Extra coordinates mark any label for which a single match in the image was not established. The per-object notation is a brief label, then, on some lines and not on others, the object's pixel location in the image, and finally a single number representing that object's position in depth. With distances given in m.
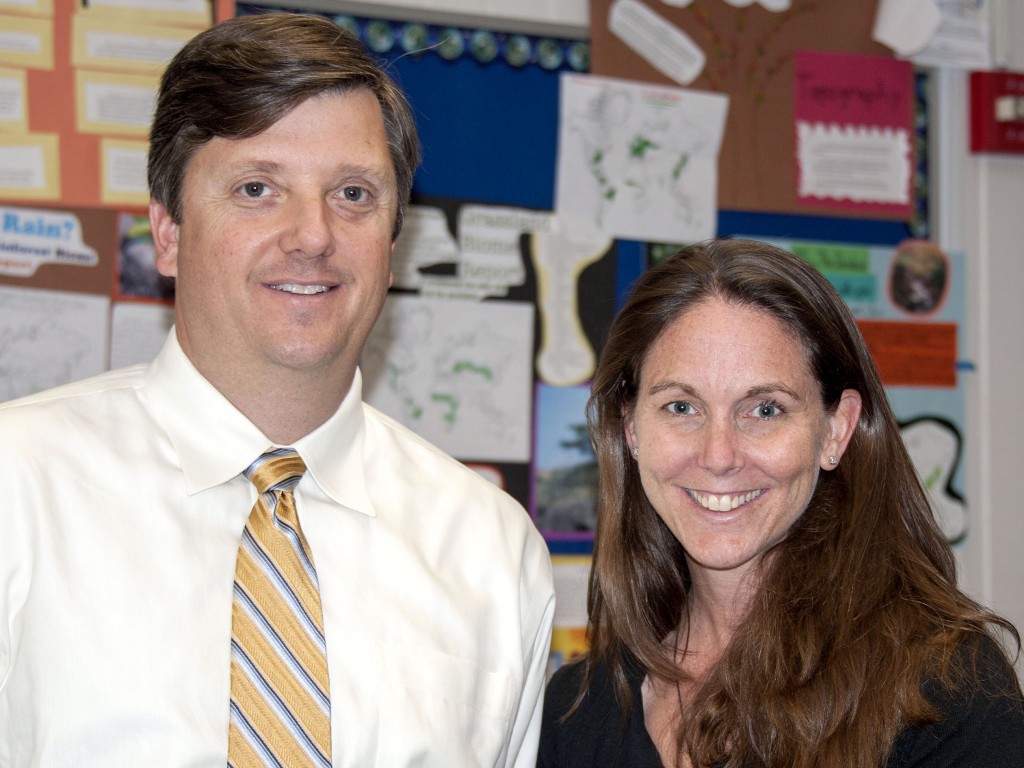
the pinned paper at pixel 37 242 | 2.24
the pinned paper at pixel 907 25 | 2.89
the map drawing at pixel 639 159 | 2.65
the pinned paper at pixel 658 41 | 2.67
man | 1.33
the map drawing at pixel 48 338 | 2.24
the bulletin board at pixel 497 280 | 2.54
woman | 1.47
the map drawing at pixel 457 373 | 2.53
